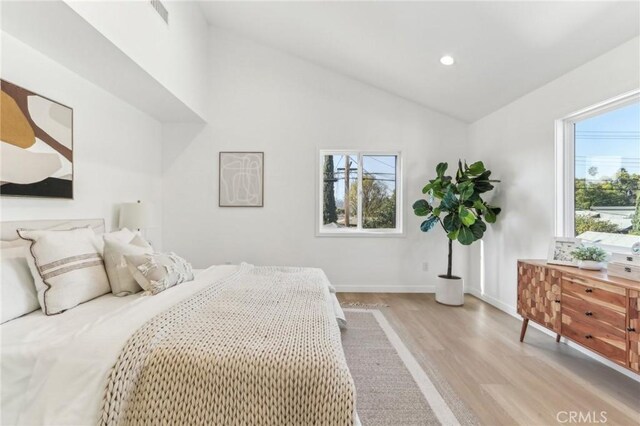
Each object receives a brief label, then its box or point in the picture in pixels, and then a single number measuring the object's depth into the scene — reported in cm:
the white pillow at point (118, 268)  196
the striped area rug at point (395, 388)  165
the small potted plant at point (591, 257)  218
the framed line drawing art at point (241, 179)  414
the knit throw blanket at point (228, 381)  109
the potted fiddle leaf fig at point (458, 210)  340
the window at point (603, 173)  225
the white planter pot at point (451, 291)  363
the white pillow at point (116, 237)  208
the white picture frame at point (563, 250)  236
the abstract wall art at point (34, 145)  193
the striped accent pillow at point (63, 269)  164
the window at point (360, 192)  430
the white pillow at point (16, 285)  154
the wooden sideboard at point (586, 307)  175
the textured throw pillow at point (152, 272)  197
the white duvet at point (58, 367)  114
